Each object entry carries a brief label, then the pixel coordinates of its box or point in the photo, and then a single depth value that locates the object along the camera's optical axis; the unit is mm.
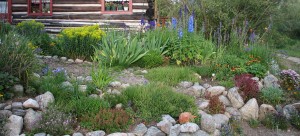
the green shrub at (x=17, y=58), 4676
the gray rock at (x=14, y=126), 4090
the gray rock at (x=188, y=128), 4414
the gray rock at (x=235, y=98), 5344
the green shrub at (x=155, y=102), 4625
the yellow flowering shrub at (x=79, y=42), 7387
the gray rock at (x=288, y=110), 5320
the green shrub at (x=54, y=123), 4113
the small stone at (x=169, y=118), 4574
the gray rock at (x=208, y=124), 4625
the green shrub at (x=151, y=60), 6754
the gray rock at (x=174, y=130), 4402
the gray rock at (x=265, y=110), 5274
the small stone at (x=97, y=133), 4135
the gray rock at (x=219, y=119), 4680
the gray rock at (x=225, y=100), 5375
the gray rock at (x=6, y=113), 4166
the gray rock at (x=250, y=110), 5224
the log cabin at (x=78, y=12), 12414
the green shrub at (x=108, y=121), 4254
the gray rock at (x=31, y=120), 4242
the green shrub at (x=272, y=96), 5398
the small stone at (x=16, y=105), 4375
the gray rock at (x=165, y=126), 4449
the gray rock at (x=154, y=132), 4359
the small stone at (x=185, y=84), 5680
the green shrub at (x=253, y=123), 5156
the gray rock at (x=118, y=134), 4156
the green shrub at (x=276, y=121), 5176
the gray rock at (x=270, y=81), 5827
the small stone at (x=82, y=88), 4945
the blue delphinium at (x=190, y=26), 6648
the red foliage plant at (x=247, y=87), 5395
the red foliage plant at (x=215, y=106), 4991
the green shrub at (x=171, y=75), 5715
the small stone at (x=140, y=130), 4342
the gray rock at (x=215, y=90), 5477
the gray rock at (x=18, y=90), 4633
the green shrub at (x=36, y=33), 8133
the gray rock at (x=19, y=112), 4310
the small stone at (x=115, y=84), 5461
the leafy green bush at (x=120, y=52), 6641
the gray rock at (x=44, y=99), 4488
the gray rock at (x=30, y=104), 4371
